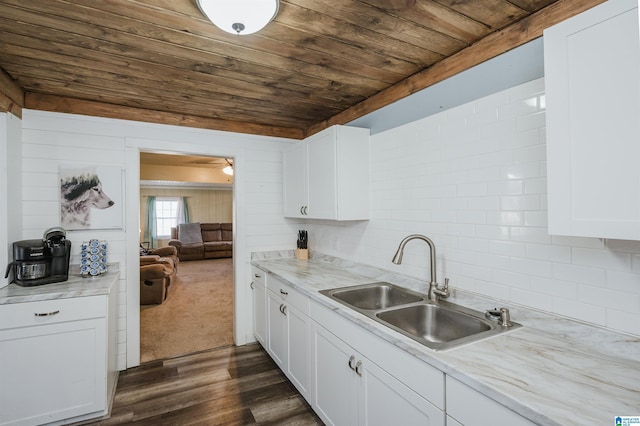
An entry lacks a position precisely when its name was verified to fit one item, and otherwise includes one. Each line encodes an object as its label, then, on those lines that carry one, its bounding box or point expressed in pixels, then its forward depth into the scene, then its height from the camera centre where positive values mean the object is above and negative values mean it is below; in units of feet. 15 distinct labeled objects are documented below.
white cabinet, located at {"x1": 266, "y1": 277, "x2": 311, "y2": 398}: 7.23 -2.98
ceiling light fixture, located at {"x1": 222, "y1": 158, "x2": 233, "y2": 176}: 20.73 +3.20
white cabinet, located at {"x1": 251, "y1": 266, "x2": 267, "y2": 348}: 9.83 -2.86
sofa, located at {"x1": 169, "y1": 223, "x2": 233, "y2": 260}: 28.63 -2.27
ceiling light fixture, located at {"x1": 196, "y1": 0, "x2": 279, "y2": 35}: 4.32 +2.87
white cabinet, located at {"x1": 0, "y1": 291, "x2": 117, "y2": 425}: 6.37 -2.98
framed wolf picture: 8.55 +0.57
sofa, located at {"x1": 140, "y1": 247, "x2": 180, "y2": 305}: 14.55 -3.08
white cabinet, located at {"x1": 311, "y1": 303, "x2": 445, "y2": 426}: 4.09 -2.57
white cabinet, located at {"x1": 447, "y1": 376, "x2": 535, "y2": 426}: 3.17 -2.09
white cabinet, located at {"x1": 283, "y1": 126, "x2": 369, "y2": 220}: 8.42 +1.16
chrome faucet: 6.26 -1.30
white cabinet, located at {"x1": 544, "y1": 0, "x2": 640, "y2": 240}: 3.24 +1.00
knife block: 11.24 -1.37
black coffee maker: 7.11 -0.96
